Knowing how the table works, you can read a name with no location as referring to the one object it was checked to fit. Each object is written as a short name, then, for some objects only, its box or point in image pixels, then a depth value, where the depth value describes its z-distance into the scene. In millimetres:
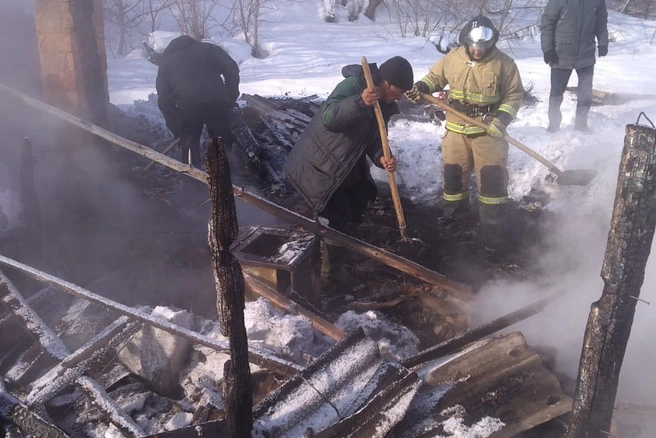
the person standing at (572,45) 8047
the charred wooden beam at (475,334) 3369
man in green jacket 4707
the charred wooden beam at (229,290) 1942
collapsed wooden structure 2773
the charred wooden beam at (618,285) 2057
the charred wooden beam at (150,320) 3381
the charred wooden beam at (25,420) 2789
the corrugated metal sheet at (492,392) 2785
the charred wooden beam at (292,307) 3912
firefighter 5625
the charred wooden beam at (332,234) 4430
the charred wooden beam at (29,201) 5605
